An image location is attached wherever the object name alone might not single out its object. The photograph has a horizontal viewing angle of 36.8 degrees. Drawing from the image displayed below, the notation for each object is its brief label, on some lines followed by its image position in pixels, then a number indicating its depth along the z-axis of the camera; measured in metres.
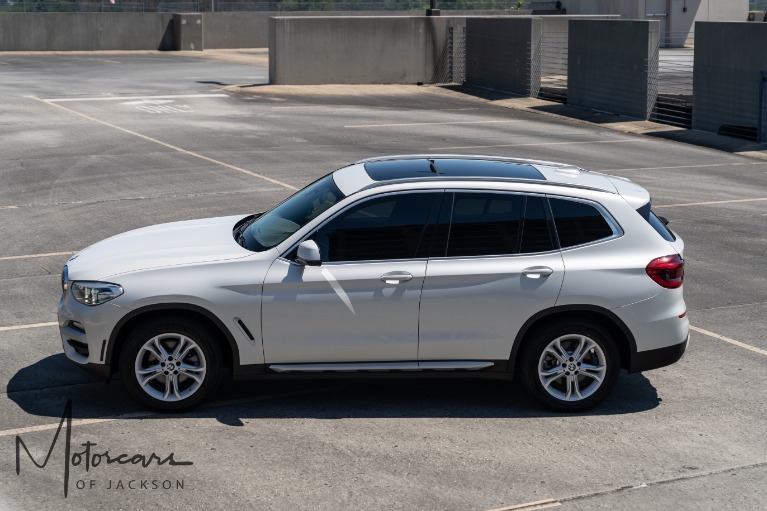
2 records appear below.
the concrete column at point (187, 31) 51.34
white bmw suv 8.12
